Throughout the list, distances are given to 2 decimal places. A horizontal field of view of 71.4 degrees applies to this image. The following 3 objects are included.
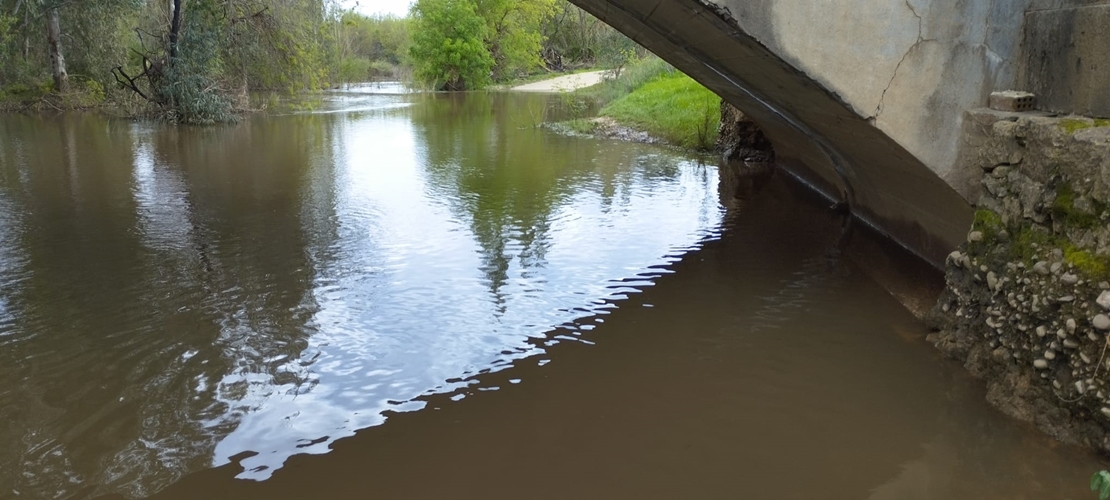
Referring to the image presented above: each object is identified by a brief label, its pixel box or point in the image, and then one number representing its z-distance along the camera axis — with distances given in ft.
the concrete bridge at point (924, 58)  14.66
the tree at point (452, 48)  149.89
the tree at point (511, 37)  168.96
